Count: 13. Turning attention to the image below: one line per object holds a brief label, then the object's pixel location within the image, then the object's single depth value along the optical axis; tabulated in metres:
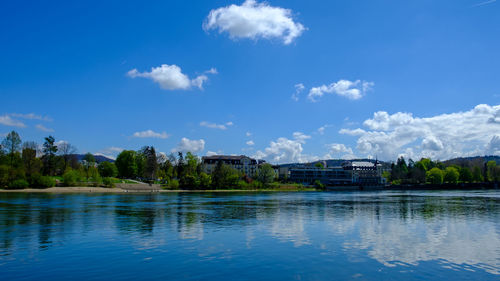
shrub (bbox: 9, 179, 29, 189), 104.25
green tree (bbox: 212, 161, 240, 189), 152.75
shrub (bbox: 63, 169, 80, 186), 119.44
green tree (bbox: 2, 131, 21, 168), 115.49
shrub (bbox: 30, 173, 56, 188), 110.25
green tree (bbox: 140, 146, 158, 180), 151.88
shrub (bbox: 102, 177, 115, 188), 131.62
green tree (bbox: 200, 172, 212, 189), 146.88
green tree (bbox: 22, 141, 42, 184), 113.62
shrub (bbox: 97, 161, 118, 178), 153.01
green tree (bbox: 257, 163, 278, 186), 177.50
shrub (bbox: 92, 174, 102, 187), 130.20
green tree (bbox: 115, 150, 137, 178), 162.62
